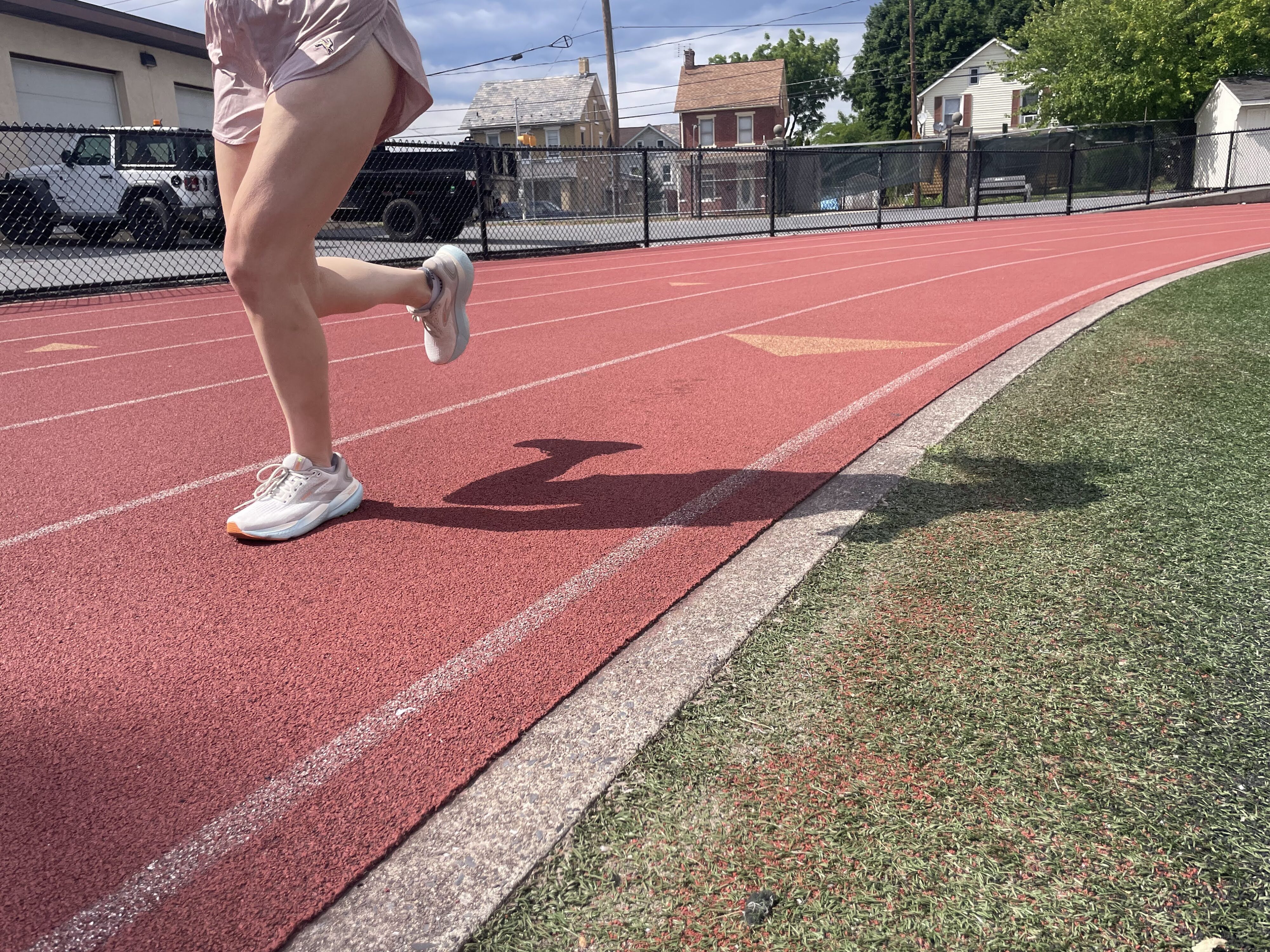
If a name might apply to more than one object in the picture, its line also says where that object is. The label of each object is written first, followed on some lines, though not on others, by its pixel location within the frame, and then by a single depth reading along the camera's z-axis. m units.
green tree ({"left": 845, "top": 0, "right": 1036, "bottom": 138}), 71.62
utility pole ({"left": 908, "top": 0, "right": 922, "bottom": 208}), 47.12
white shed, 30.67
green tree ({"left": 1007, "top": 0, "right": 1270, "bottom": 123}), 34.59
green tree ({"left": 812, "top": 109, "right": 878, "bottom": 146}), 74.94
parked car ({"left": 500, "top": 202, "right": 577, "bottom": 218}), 16.59
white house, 57.66
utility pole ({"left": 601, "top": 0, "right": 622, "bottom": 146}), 30.81
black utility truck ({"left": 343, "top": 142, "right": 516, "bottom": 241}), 14.48
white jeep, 13.86
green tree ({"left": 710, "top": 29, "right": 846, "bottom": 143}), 83.00
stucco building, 18.69
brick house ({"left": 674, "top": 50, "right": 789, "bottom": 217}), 57.88
